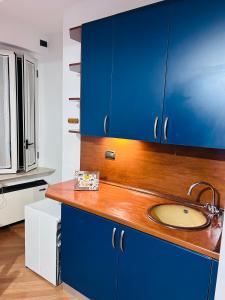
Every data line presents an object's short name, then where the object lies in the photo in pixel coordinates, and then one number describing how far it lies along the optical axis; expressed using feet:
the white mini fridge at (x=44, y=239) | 6.41
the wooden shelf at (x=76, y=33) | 6.43
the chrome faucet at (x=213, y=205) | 5.19
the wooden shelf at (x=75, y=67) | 6.89
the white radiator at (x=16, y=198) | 9.78
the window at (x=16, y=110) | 9.83
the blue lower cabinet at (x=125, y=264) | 4.01
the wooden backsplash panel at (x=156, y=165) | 5.46
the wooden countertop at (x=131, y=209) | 4.04
